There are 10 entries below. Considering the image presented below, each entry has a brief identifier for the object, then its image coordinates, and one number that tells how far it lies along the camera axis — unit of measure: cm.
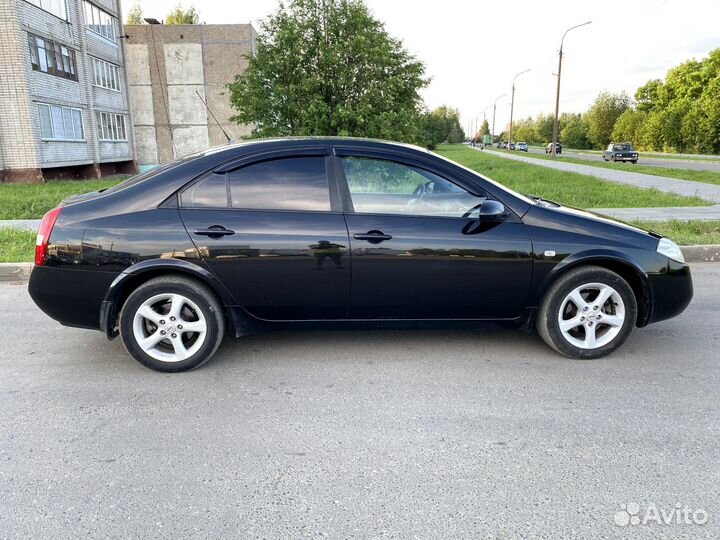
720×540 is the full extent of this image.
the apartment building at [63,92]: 2078
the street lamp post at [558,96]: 3342
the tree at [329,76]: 1151
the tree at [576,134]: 9350
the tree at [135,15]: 6119
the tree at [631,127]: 7156
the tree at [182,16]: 6169
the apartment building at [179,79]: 3341
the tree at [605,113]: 8344
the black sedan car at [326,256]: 363
